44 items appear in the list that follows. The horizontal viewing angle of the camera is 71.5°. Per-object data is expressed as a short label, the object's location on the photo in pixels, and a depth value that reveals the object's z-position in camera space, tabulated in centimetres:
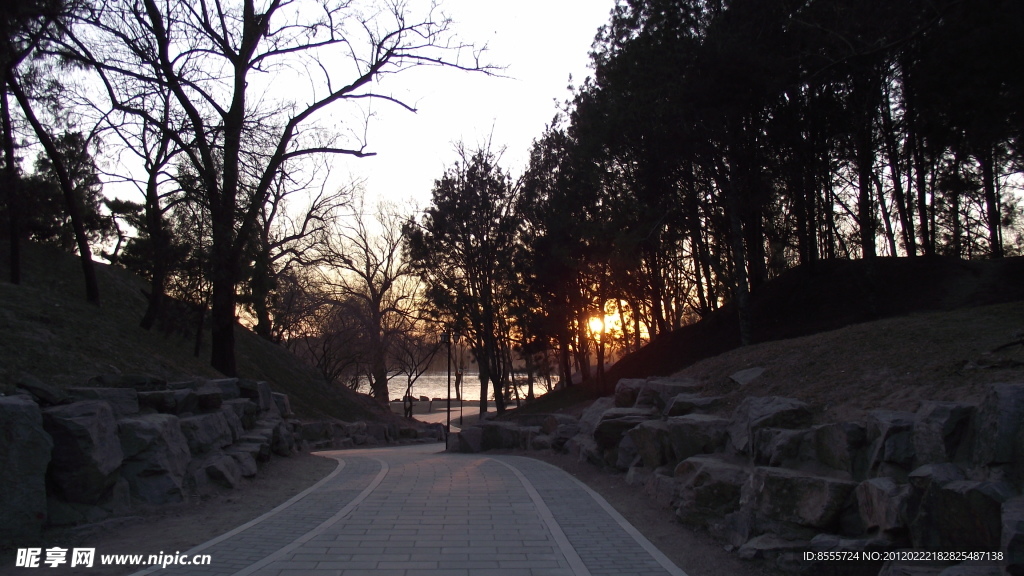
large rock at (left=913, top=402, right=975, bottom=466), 648
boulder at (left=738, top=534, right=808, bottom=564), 693
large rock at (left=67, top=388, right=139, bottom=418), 1038
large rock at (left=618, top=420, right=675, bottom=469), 1186
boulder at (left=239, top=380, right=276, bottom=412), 1721
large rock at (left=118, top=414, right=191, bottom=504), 1015
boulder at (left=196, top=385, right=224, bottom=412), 1316
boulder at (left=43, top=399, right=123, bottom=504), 888
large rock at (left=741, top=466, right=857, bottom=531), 705
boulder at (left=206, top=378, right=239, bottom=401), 1583
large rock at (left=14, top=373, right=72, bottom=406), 940
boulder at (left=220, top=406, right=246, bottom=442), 1396
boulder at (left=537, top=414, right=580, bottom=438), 2008
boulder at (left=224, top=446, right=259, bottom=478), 1303
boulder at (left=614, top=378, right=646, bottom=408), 1664
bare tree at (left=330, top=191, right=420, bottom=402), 4441
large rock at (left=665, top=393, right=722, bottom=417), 1257
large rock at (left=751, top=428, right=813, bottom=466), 843
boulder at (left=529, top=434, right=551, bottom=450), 2017
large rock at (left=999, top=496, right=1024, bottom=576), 467
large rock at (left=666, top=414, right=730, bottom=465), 1077
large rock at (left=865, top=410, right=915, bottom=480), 693
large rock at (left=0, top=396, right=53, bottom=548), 802
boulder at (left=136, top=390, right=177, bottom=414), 1186
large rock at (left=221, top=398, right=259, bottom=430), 1502
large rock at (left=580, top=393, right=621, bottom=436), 1815
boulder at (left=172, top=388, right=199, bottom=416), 1233
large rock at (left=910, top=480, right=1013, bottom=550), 535
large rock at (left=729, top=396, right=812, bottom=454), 938
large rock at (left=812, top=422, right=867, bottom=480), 757
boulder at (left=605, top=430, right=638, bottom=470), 1370
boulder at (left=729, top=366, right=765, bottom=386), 1317
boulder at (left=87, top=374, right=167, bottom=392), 1195
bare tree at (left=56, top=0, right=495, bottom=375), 1884
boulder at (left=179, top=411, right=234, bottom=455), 1204
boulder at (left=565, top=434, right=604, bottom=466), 1509
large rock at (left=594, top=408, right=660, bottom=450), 1429
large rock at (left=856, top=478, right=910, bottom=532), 609
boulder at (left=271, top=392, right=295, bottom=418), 2014
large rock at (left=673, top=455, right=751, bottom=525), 895
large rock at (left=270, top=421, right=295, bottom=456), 1664
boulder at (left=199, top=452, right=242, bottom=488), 1181
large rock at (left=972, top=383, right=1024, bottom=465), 579
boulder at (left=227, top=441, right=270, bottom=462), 1363
